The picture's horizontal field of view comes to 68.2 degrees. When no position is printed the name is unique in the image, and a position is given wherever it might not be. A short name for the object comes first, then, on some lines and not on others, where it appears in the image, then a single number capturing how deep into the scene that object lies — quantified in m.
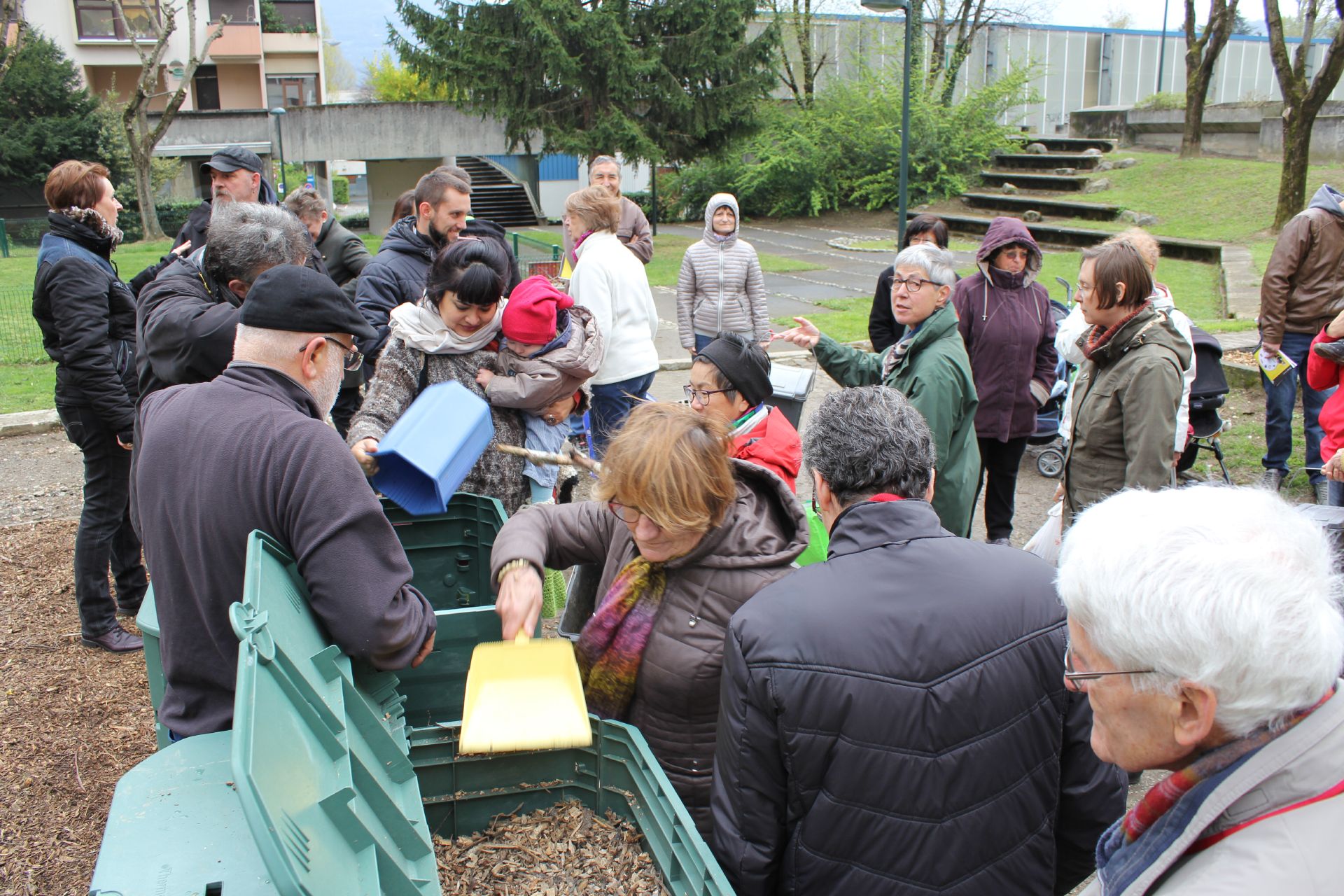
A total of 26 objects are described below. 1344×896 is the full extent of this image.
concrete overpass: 32.66
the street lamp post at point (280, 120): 29.23
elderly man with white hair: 1.16
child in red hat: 3.79
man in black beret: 1.98
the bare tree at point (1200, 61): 20.80
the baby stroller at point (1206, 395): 5.86
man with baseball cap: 4.53
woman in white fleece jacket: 5.52
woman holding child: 3.63
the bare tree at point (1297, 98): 11.02
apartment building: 39.22
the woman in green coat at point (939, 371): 4.03
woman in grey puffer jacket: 7.55
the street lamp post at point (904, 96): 11.41
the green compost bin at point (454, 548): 3.39
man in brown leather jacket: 6.26
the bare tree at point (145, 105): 24.48
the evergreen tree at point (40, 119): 31.12
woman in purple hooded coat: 5.12
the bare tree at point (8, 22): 18.39
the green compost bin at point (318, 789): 1.34
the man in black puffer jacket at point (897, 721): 1.82
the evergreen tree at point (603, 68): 21.31
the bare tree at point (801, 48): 32.25
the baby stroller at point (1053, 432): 6.89
